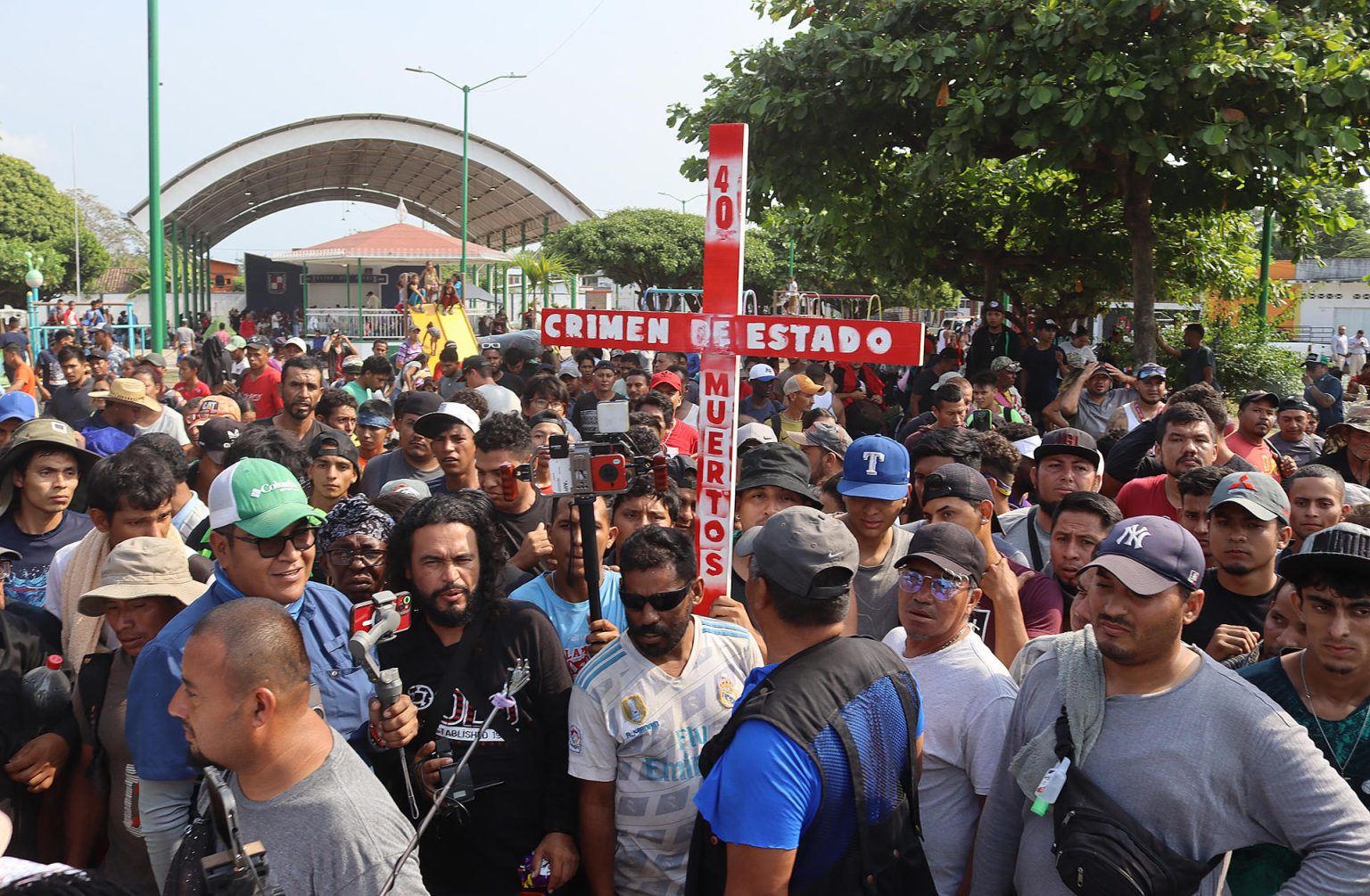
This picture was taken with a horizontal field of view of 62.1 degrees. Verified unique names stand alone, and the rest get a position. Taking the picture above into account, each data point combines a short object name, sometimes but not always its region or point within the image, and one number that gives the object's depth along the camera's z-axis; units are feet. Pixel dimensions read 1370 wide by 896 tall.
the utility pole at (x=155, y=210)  42.19
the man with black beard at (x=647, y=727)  10.48
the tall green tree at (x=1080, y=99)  29.91
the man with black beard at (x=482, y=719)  10.85
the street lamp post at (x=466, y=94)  97.40
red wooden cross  13.35
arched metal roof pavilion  97.45
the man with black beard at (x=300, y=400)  23.76
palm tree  118.01
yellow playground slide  44.62
